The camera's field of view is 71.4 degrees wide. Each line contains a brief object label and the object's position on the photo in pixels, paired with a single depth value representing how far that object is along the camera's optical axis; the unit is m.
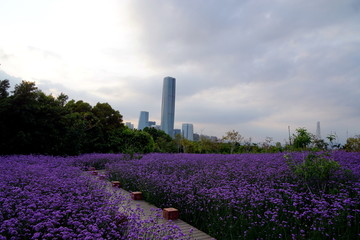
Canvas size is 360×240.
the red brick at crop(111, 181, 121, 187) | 7.40
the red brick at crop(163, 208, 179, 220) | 4.48
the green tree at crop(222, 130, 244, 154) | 18.48
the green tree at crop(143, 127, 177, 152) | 20.02
